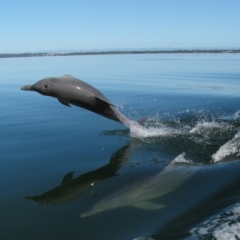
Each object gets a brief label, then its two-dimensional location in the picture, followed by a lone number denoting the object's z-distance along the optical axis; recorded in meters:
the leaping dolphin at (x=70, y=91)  10.99
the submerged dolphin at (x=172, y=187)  7.83
